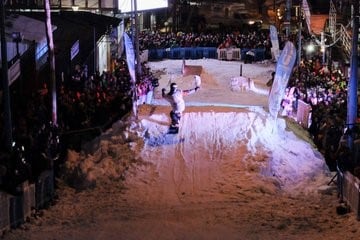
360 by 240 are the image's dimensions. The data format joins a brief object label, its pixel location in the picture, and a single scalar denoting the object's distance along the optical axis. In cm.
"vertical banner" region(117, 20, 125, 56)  4000
